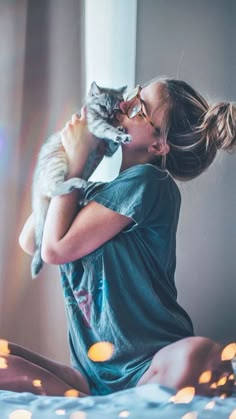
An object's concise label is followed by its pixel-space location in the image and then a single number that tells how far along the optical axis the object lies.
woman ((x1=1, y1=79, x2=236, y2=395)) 2.49
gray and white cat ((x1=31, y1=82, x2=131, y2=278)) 2.51
